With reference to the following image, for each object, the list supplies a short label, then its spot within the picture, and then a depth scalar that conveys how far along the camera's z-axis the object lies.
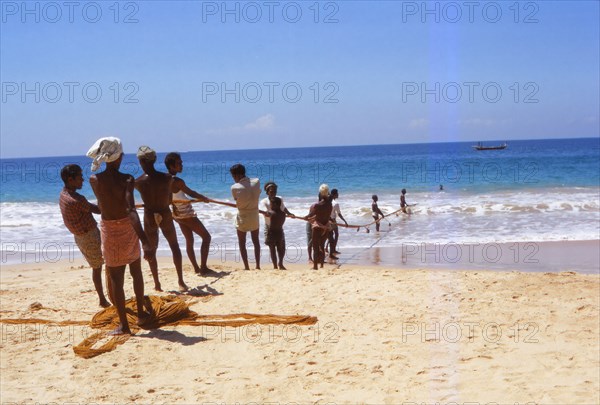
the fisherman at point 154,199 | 6.31
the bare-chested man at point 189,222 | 7.34
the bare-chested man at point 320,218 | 9.45
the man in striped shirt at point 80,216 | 5.80
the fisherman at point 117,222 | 5.14
